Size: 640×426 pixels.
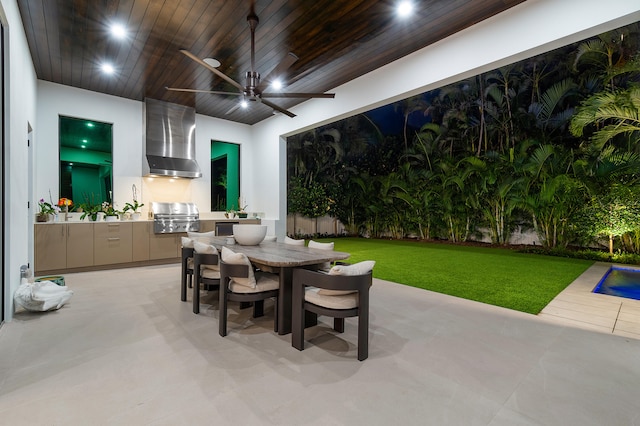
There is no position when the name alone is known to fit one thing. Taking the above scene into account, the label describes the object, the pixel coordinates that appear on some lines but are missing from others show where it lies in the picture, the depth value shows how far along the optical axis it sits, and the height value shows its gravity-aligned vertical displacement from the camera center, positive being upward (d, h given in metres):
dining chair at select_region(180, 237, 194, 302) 3.59 -0.64
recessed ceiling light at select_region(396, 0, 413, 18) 3.17 +2.21
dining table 2.40 -0.42
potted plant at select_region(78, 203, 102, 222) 5.21 -0.04
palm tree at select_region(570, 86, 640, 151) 4.05 +1.45
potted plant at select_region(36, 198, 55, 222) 4.71 -0.04
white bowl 3.30 -0.27
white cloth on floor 3.08 -0.93
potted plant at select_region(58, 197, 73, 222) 4.96 +0.08
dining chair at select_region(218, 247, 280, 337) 2.54 -0.66
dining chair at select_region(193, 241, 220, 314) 3.04 -0.61
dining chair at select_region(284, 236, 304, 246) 3.39 -0.37
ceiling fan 3.26 +1.48
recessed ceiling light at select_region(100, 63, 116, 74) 4.63 +2.24
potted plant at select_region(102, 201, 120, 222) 5.38 -0.06
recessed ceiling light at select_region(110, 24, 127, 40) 3.60 +2.21
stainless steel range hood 6.05 +1.47
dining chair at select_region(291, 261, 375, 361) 2.18 -0.67
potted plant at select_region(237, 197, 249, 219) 7.06 -0.06
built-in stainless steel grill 5.74 -0.17
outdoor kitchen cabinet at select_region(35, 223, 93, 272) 4.64 -0.61
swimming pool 3.88 -1.04
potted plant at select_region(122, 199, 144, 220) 5.80 +0.00
